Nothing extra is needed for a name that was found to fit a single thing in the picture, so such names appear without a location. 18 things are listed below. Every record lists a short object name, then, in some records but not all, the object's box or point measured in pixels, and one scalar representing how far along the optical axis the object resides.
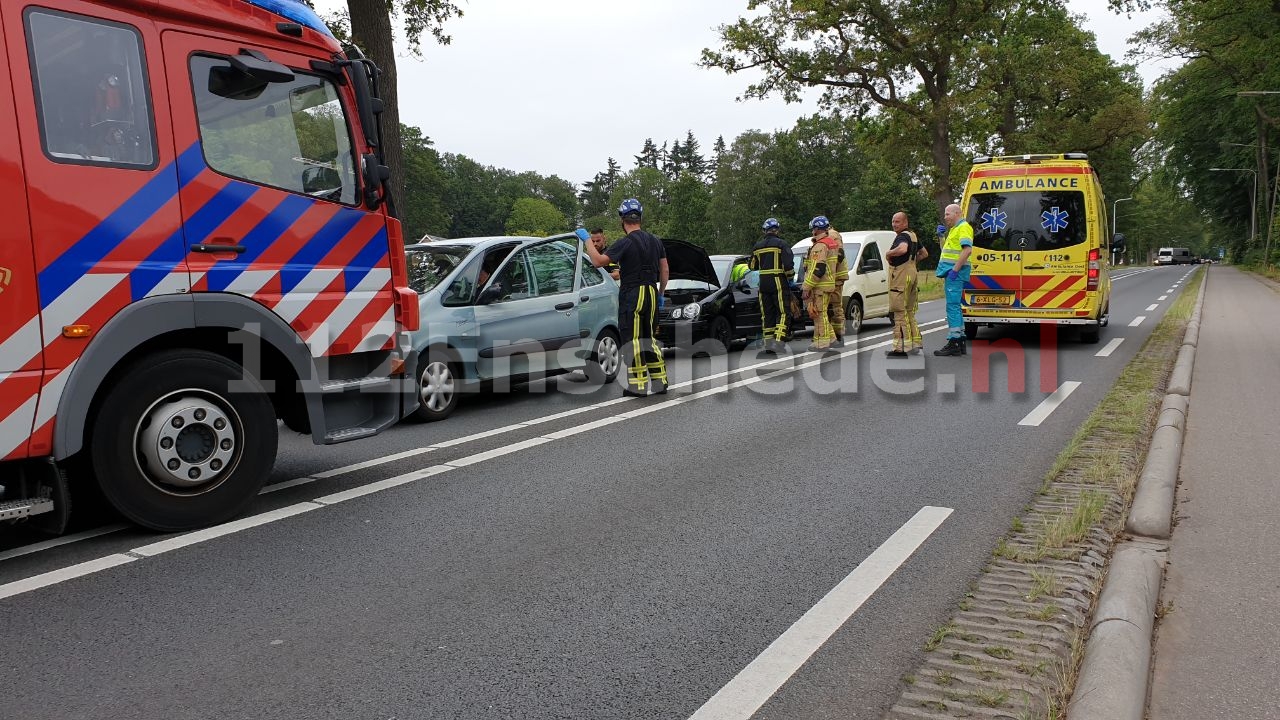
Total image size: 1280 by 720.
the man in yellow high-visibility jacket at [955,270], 11.99
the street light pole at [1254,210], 52.31
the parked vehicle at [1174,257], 83.63
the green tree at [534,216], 131.25
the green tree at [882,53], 29.27
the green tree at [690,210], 93.38
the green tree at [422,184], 80.62
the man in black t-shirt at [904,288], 11.98
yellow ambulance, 12.67
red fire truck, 4.07
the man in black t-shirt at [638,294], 9.03
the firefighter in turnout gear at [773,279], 13.60
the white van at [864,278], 16.03
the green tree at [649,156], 149.38
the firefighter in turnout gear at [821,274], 13.08
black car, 12.96
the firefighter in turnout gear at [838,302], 13.39
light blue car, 8.14
